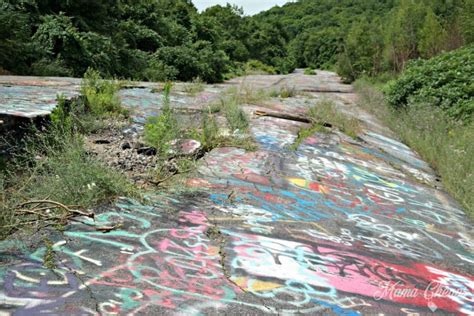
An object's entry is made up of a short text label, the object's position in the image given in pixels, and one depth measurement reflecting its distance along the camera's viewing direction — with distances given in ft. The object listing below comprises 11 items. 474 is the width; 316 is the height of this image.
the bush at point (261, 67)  122.29
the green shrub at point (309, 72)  133.18
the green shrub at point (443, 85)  37.45
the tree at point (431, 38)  60.85
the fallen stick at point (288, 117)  28.73
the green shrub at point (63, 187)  9.90
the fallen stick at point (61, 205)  9.87
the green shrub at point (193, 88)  34.84
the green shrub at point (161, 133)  15.20
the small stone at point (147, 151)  16.63
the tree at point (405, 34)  69.92
